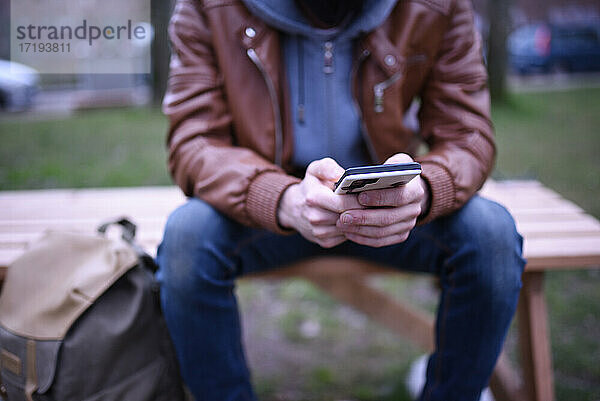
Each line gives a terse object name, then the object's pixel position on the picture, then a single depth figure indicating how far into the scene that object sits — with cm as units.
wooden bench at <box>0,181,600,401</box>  169
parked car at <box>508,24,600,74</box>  1408
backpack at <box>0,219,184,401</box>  138
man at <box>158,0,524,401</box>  137
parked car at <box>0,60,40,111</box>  1027
